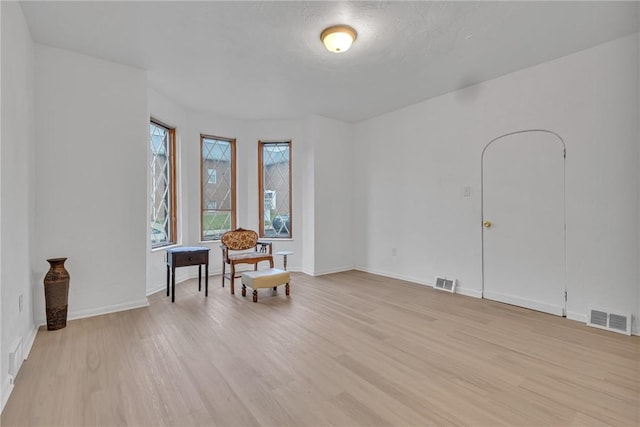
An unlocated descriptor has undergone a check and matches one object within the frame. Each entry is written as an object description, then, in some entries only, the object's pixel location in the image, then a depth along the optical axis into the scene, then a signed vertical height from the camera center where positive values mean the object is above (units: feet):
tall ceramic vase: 9.29 -2.46
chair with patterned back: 13.87 -1.80
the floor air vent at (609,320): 9.20 -3.50
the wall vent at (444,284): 13.78 -3.42
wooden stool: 12.50 -2.86
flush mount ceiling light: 8.69 +5.14
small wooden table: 12.47 -1.93
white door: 10.81 -0.39
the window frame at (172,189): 15.37 +1.23
